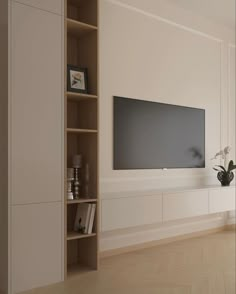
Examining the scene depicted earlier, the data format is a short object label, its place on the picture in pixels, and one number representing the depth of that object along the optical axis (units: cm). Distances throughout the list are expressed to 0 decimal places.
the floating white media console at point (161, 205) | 349
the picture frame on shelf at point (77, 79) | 331
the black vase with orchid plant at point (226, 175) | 491
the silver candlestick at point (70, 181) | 325
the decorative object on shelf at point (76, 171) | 337
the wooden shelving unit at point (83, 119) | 336
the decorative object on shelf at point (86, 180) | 343
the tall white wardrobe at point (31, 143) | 281
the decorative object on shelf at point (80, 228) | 334
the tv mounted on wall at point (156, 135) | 401
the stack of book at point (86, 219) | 332
